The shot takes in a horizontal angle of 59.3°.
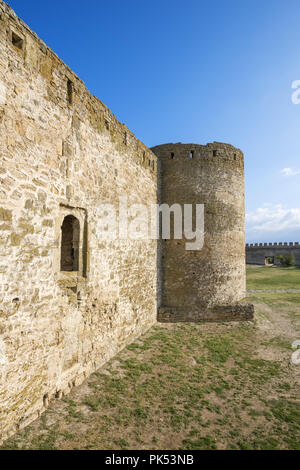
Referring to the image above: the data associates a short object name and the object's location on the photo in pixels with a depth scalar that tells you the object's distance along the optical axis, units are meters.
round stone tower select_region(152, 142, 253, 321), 11.23
